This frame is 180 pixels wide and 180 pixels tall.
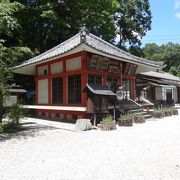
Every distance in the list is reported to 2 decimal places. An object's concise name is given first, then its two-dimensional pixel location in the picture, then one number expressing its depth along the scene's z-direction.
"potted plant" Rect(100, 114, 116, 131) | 12.02
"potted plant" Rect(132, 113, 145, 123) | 14.55
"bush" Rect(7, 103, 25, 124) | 11.88
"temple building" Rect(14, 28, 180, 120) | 13.37
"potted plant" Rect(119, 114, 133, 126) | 13.31
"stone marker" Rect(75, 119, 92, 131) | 11.93
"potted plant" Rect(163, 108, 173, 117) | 18.69
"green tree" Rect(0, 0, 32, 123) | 10.62
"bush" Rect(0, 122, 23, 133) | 11.38
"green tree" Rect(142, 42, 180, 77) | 58.83
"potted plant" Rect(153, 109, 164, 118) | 17.55
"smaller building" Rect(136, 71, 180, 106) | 24.78
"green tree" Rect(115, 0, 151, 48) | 37.22
